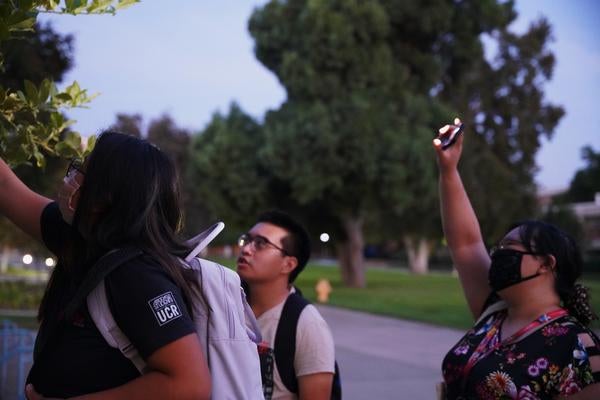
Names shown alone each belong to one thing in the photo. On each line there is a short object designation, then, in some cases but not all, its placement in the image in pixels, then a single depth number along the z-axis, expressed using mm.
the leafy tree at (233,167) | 28297
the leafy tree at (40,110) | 2699
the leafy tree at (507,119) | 33281
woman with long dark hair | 1775
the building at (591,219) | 67625
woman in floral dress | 2906
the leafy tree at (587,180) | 76500
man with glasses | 3328
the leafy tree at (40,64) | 11141
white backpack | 1835
